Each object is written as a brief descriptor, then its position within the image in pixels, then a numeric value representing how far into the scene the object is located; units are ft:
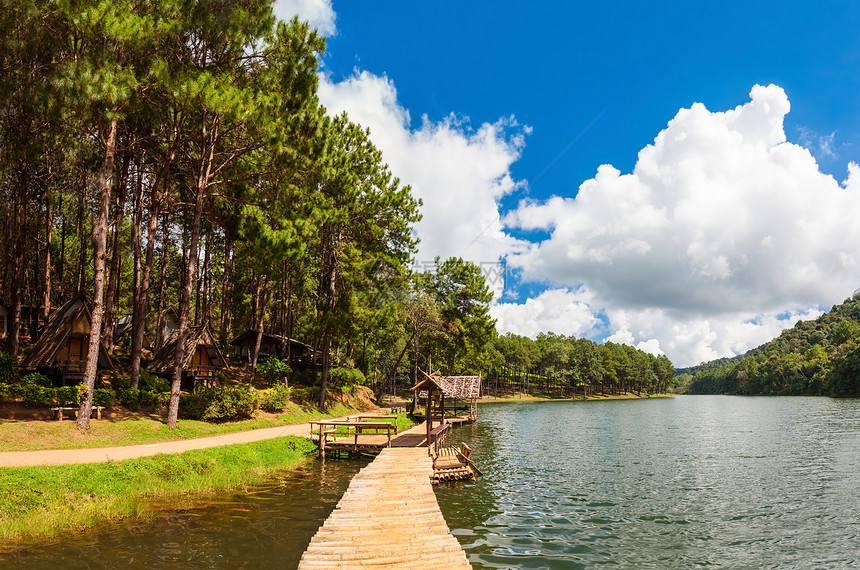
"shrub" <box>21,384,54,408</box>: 71.20
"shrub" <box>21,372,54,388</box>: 76.13
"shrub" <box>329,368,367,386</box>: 153.89
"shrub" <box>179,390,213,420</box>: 90.58
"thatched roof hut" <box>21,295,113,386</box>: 85.25
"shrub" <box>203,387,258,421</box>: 92.73
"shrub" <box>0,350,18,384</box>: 77.56
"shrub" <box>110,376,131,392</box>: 87.56
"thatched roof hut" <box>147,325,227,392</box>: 104.22
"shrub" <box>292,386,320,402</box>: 130.52
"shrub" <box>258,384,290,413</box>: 108.17
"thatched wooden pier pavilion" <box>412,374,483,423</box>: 134.00
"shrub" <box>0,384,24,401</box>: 70.58
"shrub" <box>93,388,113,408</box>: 75.66
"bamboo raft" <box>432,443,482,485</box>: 69.92
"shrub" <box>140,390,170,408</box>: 86.89
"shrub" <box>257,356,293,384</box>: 136.15
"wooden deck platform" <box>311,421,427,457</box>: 85.15
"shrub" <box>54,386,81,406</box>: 73.26
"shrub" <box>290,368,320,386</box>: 148.48
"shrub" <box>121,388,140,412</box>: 83.30
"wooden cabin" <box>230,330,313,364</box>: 157.48
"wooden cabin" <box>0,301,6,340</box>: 107.76
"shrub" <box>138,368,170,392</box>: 91.91
